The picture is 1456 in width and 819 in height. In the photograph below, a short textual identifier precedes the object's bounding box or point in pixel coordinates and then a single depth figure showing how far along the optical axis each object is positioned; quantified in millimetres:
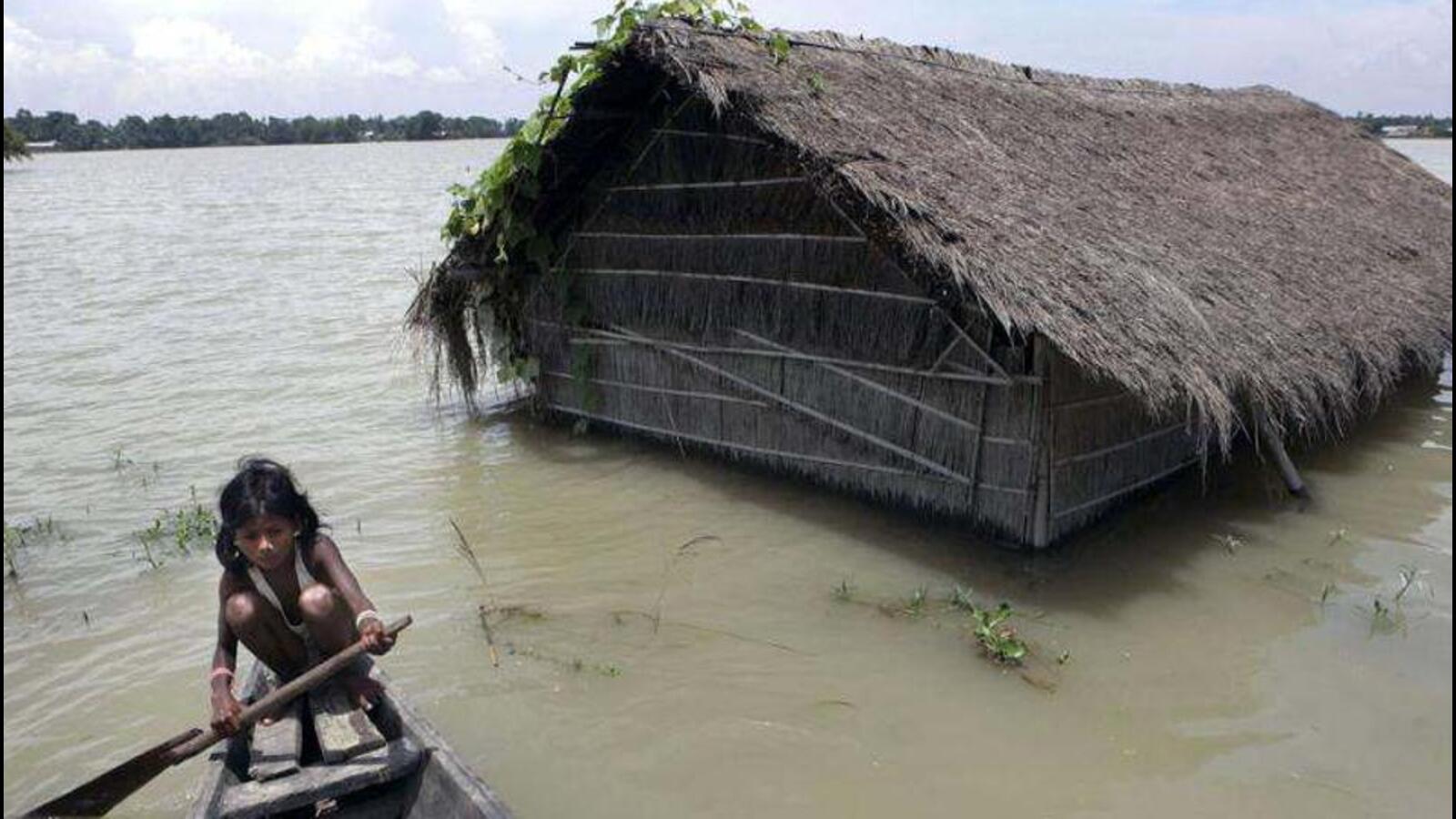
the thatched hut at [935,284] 4852
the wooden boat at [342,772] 2777
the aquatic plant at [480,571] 4398
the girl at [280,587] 2953
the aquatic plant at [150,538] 5484
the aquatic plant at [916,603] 4645
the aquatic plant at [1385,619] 4457
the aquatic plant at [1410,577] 4862
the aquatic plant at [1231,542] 5297
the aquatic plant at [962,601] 4648
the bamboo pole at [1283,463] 5457
